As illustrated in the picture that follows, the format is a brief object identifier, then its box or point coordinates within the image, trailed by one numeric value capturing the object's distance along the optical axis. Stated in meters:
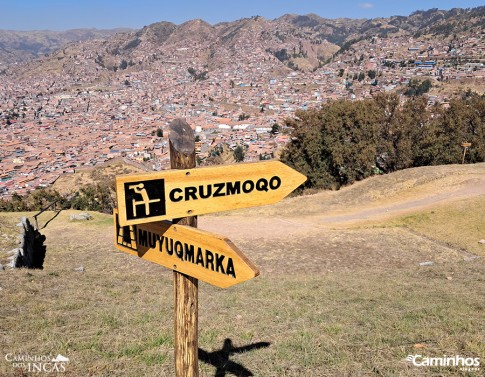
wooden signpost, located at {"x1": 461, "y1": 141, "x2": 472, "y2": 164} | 23.09
